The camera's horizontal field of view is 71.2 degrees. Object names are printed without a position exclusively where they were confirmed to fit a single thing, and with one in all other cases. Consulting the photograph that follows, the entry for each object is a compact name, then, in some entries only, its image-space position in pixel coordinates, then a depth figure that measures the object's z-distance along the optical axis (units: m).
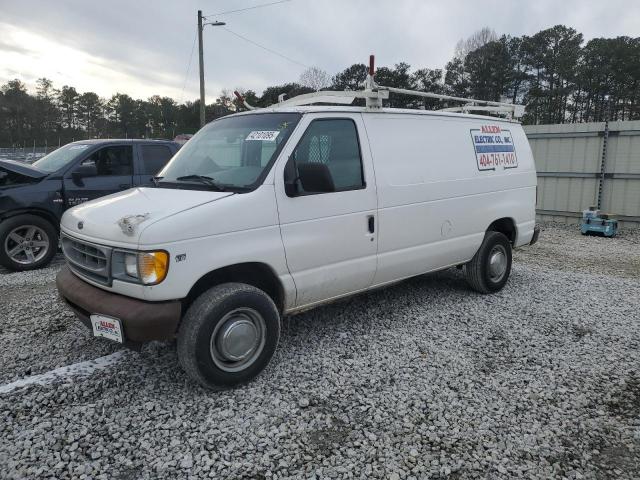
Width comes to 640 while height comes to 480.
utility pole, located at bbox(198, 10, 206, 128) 17.92
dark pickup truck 6.42
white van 2.96
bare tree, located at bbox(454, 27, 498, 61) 47.67
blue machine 10.02
